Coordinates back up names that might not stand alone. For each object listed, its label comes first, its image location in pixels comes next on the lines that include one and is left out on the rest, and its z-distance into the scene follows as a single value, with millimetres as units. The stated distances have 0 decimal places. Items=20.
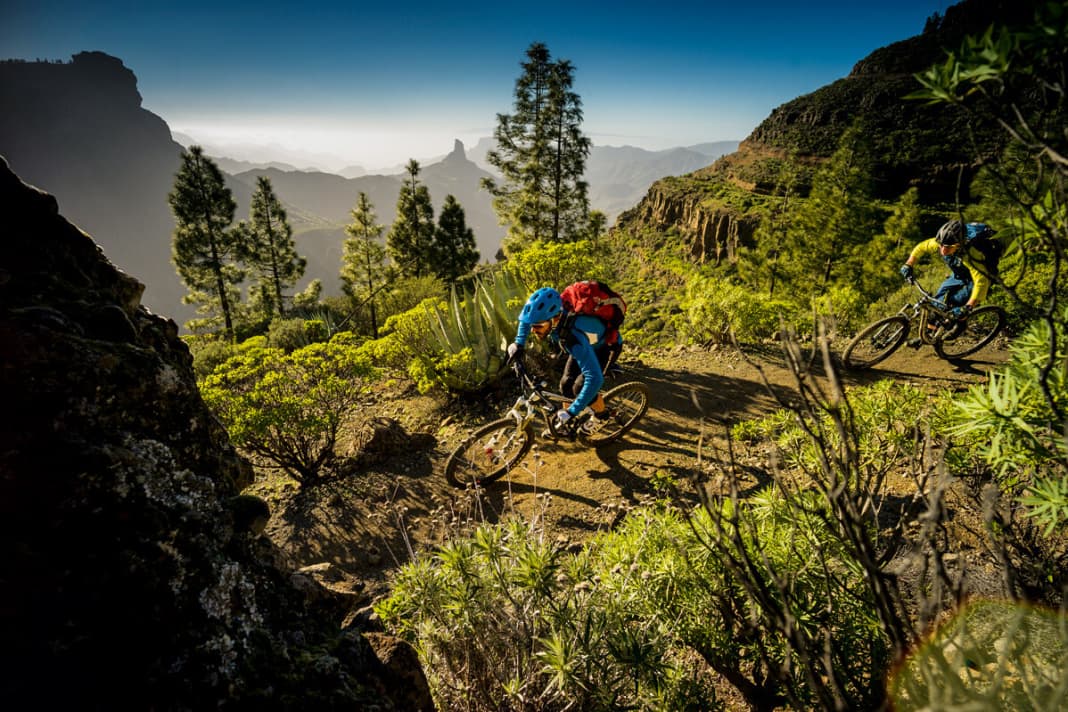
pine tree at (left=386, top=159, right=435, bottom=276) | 26953
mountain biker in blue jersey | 4309
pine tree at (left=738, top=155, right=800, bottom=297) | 22031
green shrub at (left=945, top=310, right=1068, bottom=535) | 1814
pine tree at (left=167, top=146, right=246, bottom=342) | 22312
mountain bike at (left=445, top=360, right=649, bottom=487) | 4836
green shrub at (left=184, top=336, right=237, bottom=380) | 11849
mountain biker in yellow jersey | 5414
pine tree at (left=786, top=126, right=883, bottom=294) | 18781
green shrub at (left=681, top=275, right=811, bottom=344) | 7672
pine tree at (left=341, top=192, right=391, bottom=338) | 25156
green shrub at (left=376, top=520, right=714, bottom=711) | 1888
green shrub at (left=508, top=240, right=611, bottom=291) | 7406
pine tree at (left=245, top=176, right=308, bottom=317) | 26625
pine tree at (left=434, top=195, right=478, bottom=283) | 29703
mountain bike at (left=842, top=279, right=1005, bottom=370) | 6289
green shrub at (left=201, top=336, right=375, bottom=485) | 4703
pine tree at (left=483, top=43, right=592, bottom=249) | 17766
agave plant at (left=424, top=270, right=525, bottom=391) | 6617
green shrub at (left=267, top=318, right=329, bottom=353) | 13223
